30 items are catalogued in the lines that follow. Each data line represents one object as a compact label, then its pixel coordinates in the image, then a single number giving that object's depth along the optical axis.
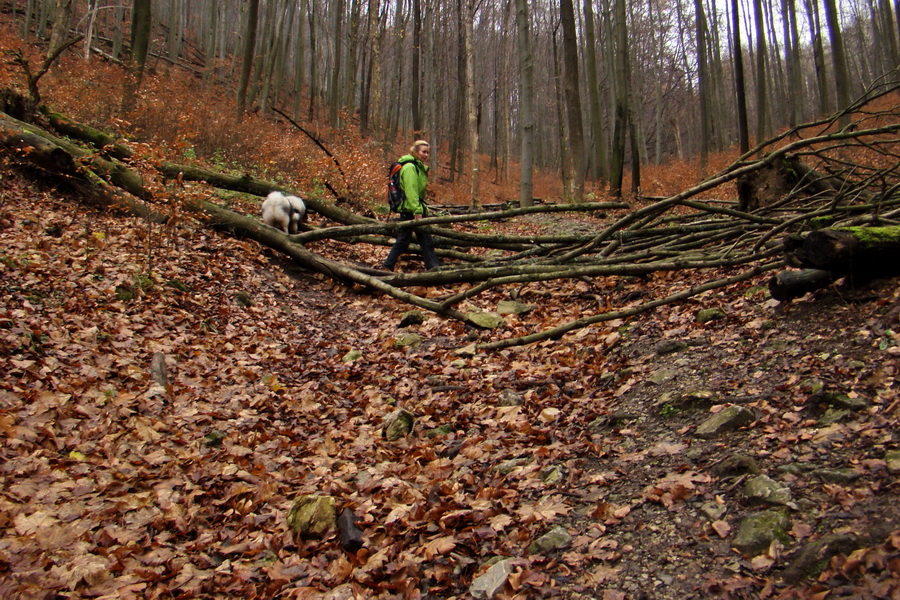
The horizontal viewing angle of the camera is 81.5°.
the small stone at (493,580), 2.53
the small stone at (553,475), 3.33
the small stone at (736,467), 2.75
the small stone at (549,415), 4.12
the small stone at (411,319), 6.97
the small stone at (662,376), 4.06
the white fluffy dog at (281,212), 8.77
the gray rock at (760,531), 2.26
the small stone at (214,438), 4.12
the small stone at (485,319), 6.38
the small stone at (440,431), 4.32
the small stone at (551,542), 2.73
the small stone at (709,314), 4.72
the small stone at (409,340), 6.38
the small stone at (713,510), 2.55
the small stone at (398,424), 4.38
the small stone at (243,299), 6.85
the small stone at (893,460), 2.34
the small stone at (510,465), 3.60
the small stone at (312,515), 3.22
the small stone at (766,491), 2.48
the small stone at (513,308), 6.77
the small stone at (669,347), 4.49
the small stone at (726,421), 3.18
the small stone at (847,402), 2.90
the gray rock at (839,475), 2.42
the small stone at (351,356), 6.08
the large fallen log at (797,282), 4.02
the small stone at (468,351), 5.79
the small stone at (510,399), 4.48
